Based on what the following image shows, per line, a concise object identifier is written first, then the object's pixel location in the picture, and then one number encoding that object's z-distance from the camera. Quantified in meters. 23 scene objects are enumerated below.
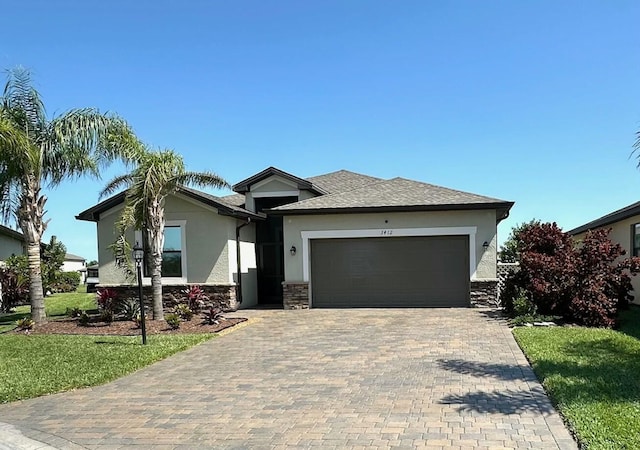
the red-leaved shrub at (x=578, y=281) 12.06
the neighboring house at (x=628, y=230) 14.71
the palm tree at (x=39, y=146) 13.41
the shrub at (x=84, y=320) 13.71
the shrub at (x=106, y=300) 14.38
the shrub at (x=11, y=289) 19.27
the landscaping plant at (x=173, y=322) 12.73
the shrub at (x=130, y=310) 14.53
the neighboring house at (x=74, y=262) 50.02
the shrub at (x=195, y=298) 15.06
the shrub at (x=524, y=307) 12.87
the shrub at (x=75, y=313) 15.02
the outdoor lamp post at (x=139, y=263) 10.75
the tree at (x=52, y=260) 25.48
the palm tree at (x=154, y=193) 13.35
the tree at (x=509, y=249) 31.09
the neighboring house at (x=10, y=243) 23.11
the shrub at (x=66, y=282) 29.36
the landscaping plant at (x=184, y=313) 14.06
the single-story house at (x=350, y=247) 16.03
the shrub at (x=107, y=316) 14.02
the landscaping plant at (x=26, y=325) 13.30
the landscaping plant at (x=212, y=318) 13.33
